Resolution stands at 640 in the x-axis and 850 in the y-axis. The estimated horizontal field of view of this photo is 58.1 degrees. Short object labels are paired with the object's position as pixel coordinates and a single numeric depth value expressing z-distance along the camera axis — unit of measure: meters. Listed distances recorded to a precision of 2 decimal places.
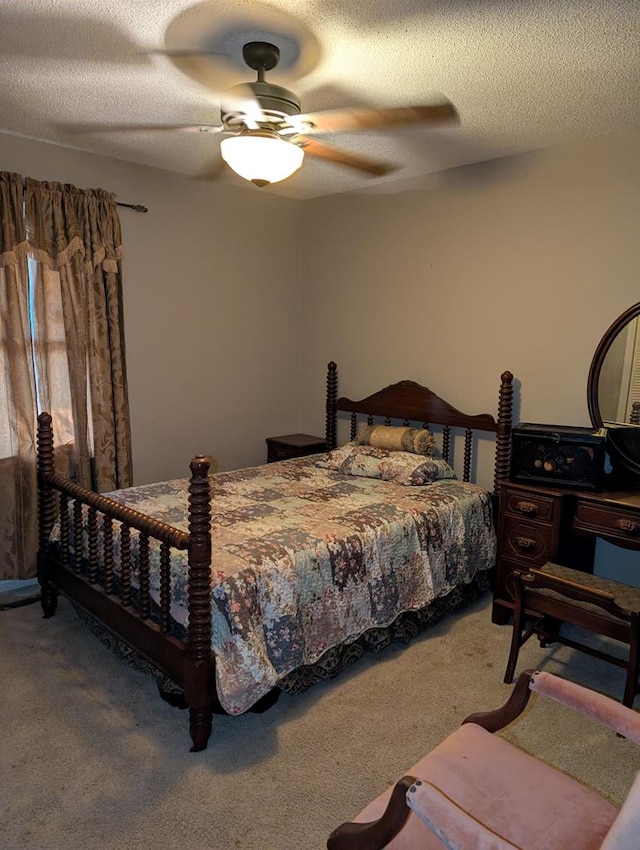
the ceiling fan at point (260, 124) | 2.20
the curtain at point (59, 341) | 3.32
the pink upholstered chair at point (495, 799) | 1.09
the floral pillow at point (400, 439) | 3.80
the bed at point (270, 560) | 2.17
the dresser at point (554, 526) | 2.73
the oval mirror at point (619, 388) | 3.07
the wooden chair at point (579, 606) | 2.31
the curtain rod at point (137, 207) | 3.76
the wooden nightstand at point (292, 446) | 4.53
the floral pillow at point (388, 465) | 3.55
